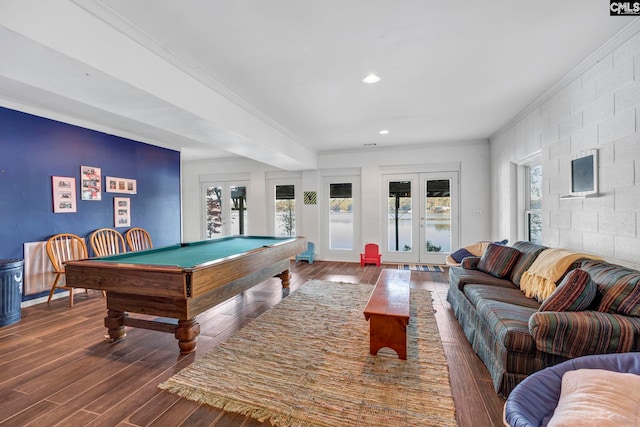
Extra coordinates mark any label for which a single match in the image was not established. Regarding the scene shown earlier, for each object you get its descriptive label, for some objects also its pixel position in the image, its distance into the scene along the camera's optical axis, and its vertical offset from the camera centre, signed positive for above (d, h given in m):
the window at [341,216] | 6.87 -0.14
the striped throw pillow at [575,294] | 1.88 -0.58
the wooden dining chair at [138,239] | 4.98 -0.48
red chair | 6.29 -1.02
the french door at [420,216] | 6.24 -0.16
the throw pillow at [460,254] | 4.80 -0.79
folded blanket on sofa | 2.42 -0.57
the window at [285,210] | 7.25 +0.02
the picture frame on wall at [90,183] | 4.34 +0.47
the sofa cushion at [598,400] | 1.10 -0.81
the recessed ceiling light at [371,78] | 2.96 +1.41
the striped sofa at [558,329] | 1.68 -0.81
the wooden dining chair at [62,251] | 3.77 -0.53
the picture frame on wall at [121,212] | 4.86 +0.01
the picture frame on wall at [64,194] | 4.00 +0.29
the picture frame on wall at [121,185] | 4.75 +0.48
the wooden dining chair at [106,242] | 4.38 -0.47
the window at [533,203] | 4.16 +0.07
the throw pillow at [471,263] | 3.72 -0.72
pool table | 2.30 -0.61
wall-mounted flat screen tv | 2.59 +0.32
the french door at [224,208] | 7.55 +0.09
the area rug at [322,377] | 1.75 -1.25
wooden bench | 2.32 -0.97
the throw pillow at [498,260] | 3.25 -0.62
